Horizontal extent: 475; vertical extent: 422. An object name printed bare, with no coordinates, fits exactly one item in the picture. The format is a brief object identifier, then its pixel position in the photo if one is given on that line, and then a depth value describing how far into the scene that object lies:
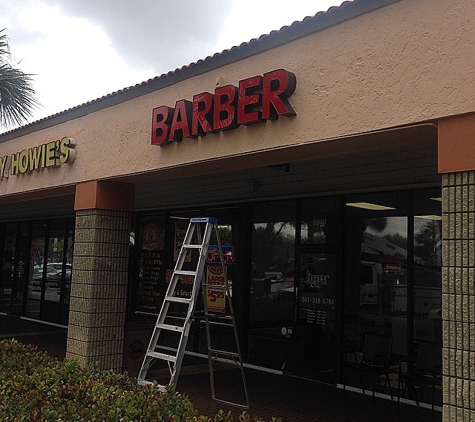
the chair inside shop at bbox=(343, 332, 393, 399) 7.68
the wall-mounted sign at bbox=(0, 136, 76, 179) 8.56
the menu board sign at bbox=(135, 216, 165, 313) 12.33
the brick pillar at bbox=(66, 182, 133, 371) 7.75
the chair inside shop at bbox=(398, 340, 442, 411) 7.14
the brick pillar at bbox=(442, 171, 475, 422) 3.97
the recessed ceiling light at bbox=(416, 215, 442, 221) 7.64
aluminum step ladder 5.83
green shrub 4.11
